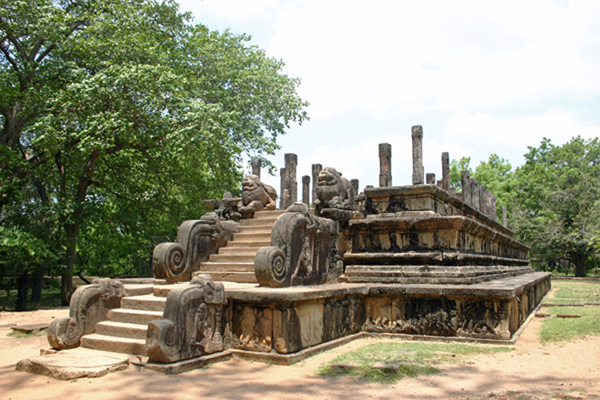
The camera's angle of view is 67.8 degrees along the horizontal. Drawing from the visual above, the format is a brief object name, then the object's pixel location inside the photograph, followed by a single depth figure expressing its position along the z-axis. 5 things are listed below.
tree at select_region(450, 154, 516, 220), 35.59
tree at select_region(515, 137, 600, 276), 29.00
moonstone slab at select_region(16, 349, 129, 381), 4.14
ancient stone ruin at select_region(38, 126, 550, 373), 4.78
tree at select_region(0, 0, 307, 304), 10.98
